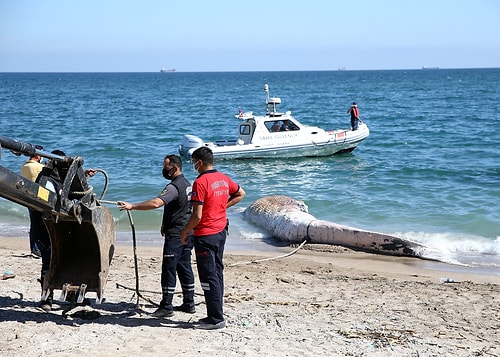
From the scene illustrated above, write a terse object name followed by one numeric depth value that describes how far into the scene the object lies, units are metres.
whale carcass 12.08
